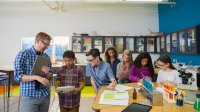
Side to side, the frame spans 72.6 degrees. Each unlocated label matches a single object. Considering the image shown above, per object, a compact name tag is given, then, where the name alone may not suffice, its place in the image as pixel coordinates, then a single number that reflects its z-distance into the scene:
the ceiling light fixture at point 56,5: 5.06
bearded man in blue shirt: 1.33
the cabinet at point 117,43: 5.02
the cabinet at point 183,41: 3.10
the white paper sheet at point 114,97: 1.31
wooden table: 1.16
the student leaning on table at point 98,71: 1.76
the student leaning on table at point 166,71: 1.95
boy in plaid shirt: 1.69
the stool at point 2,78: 2.54
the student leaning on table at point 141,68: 2.23
